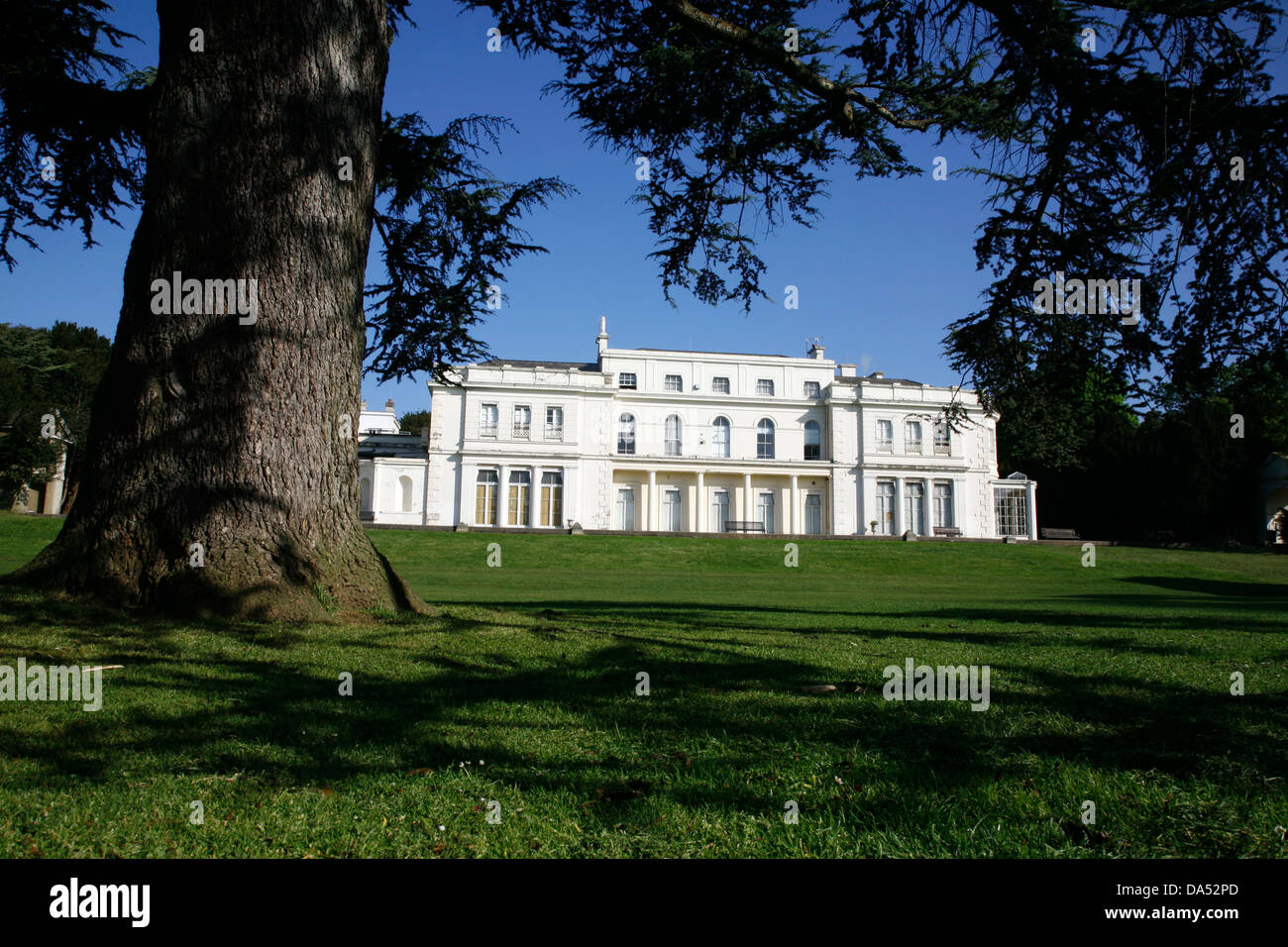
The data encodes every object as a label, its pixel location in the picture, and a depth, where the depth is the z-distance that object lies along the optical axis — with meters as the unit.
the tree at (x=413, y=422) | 68.06
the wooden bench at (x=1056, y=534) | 41.21
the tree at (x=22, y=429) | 35.59
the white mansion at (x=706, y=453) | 43.38
